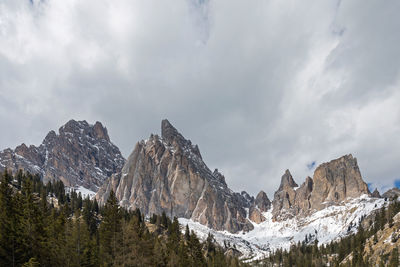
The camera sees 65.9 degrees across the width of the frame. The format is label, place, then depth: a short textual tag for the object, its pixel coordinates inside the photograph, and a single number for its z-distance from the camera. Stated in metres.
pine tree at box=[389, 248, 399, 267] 105.41
